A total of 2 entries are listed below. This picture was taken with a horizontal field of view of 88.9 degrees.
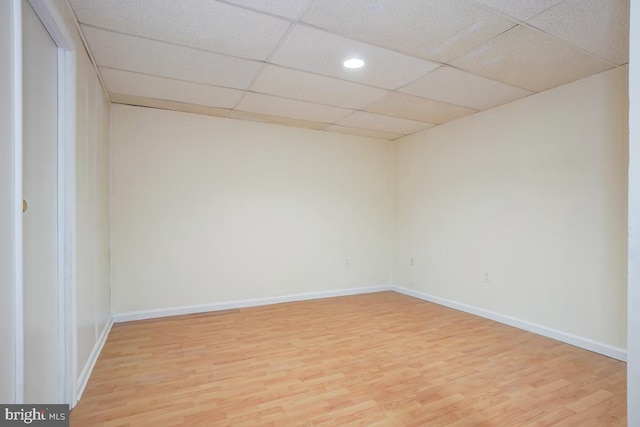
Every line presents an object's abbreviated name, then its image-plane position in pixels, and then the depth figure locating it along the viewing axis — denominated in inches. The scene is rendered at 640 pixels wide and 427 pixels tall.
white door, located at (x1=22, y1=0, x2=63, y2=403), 61.7
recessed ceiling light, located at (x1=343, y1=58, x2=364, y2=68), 104.8
